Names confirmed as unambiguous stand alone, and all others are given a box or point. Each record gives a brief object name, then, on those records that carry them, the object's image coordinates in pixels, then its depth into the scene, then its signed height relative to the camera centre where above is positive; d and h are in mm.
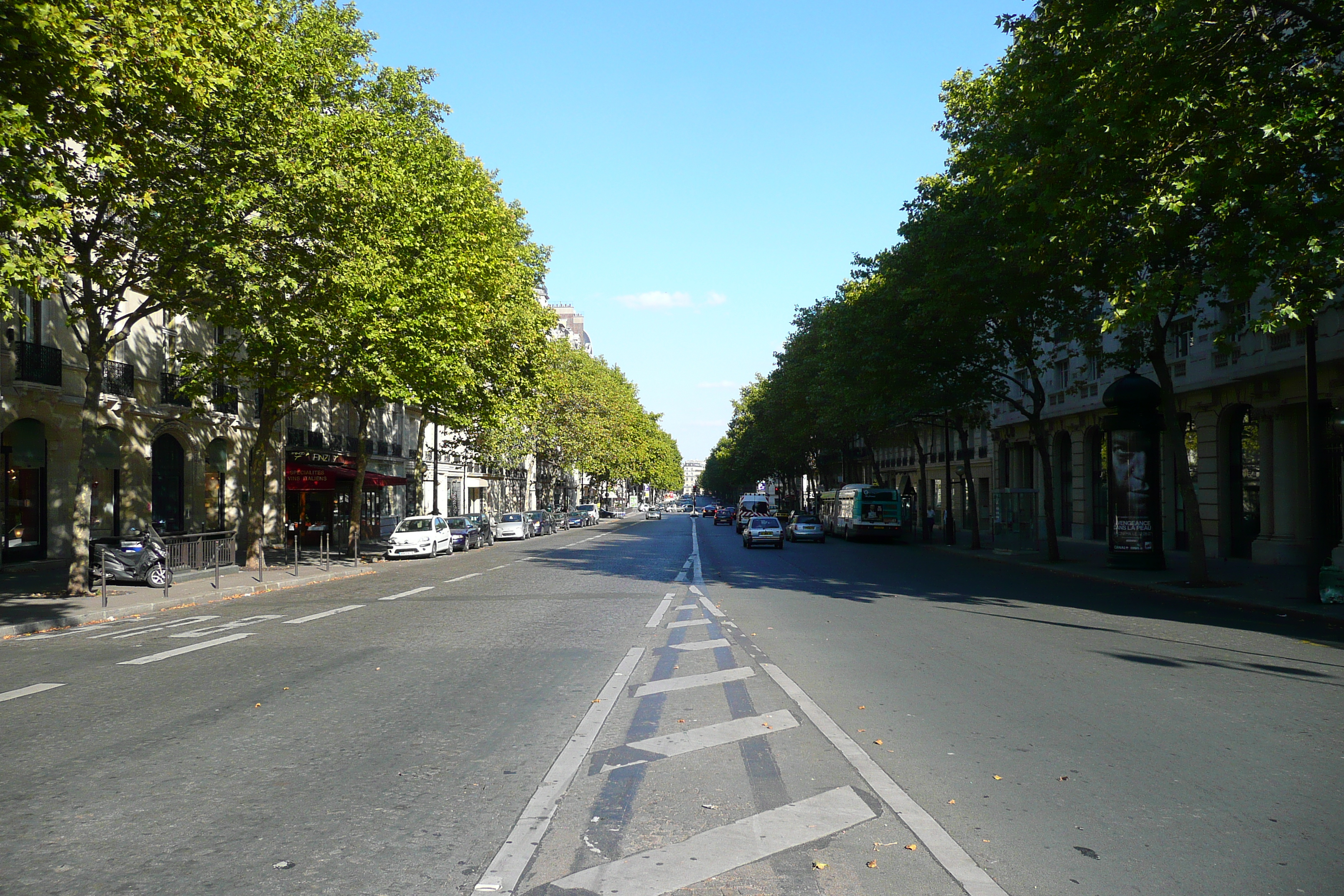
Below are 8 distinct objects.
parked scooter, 21438 -1345
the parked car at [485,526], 46750 -1522
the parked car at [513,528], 53375 -1881
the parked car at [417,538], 35500 -1594
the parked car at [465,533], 41375 -1698
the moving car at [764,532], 39469 -1734
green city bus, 45375 -1231
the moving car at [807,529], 45688 -1910
